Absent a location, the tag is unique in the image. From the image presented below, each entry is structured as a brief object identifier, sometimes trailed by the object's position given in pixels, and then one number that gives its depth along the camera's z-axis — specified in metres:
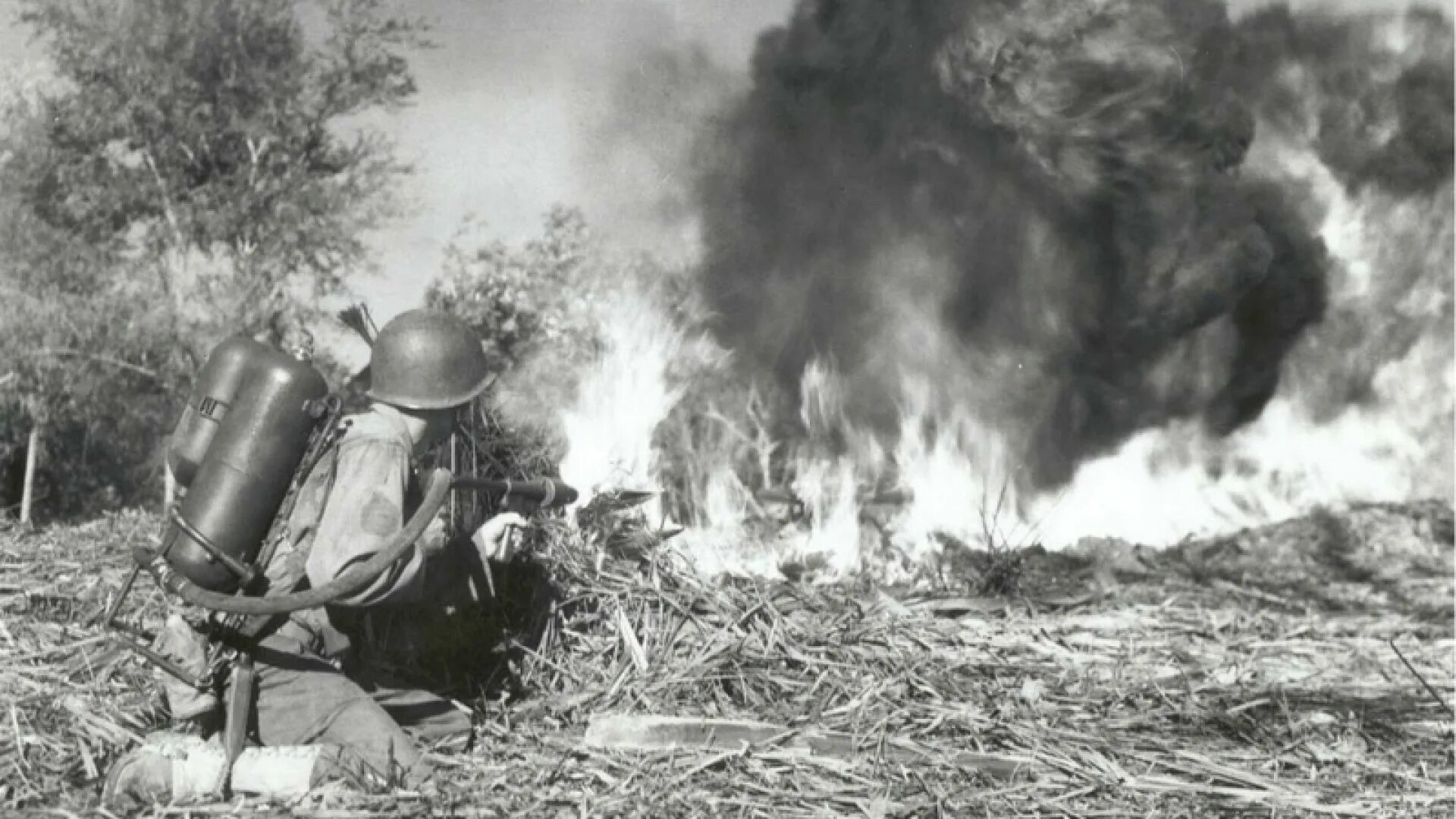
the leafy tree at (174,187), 15.38
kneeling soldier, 3.74
